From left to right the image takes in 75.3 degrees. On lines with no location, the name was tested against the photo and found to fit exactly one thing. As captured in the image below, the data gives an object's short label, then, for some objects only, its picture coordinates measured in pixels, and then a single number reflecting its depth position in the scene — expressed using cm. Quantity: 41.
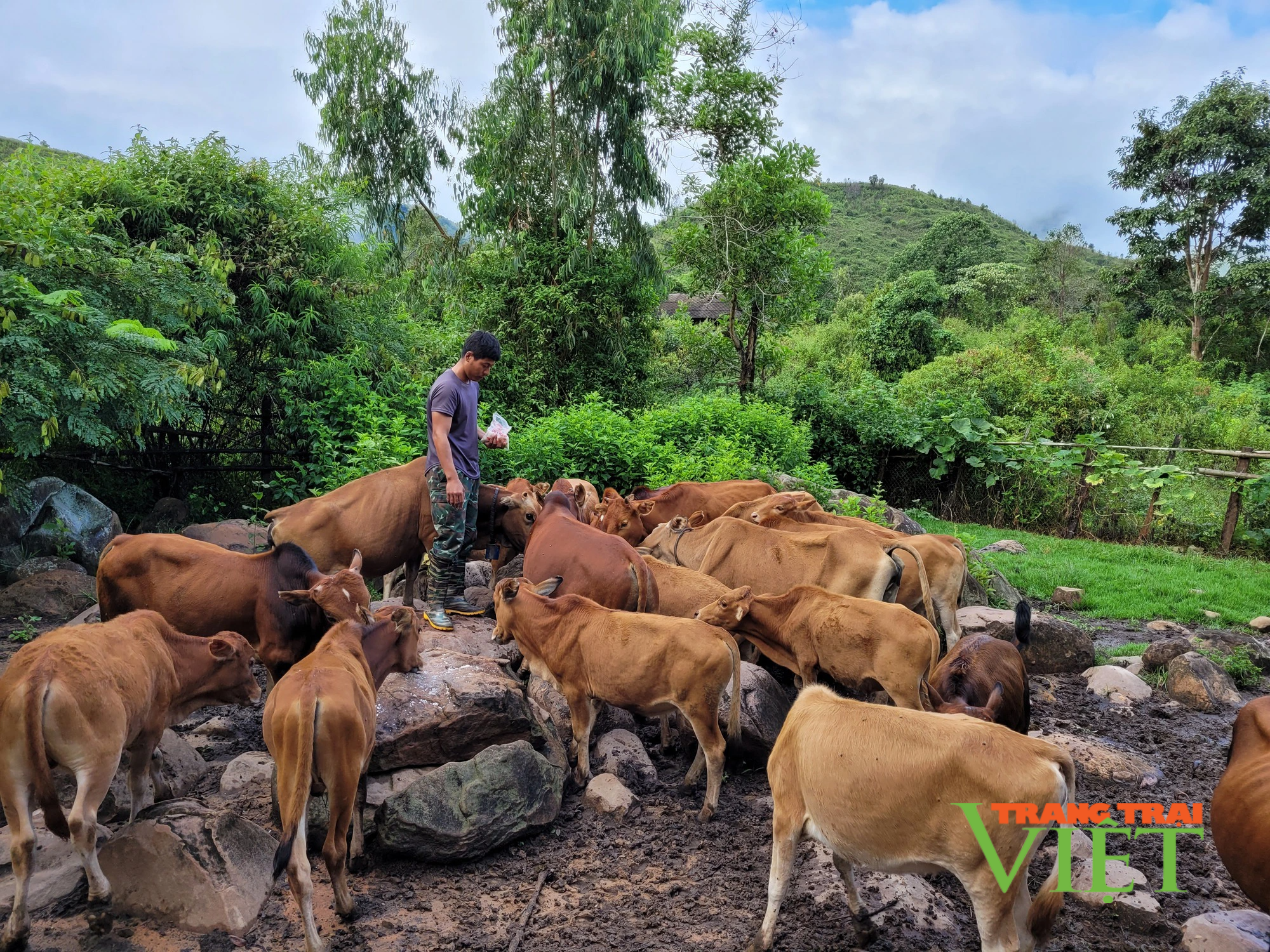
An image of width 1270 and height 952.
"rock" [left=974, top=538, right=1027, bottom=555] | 1278
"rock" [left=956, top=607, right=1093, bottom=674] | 789
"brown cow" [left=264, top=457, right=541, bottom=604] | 680
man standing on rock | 629
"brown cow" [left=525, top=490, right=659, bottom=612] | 623
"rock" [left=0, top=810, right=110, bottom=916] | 376
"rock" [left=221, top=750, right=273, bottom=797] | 496
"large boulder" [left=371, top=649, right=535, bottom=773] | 493
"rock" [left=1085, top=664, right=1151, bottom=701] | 729
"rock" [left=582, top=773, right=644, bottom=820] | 498
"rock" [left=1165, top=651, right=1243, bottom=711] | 718
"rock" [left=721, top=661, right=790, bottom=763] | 548
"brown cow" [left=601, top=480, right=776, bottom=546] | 825
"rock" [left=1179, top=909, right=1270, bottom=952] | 369
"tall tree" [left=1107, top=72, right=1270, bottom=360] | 2647
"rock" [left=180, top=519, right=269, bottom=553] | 870
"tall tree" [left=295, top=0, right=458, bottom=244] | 1547
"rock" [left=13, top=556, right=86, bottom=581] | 839
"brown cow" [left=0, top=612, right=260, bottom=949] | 366
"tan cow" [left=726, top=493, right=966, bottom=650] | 688
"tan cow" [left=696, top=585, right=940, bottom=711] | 518
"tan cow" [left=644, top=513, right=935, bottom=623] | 648
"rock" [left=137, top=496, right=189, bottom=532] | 1035
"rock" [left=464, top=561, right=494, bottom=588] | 872
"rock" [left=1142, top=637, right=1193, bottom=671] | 784
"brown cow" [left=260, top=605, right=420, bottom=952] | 359
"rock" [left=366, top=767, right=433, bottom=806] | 478
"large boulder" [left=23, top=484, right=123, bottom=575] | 893
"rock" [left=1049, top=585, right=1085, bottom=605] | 1034
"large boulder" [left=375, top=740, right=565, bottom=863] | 434
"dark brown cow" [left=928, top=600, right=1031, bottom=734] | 500
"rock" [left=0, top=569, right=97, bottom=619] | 776
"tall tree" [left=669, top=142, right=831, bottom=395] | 1544
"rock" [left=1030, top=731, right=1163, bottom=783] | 561
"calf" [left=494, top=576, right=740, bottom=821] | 499
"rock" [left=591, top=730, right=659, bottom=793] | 538
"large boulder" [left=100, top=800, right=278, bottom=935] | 374
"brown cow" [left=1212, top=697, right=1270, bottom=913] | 367
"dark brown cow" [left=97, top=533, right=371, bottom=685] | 553
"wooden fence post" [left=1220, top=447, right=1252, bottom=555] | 1262
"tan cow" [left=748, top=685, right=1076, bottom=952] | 324
